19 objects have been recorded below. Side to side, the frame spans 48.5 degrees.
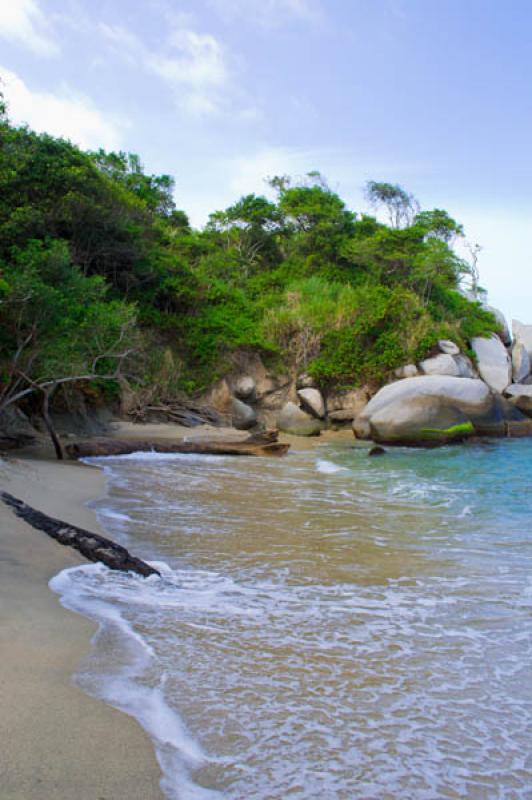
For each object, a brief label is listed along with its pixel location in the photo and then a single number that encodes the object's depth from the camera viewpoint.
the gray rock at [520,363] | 24.25
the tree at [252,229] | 30.34
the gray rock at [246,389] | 22.16
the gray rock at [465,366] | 22.23
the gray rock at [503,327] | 26.06
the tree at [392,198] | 34.47
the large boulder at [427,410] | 16.81
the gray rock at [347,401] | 22.41
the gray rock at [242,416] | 20.36
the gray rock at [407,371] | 22.02
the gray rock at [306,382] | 22.53
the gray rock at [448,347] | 22.67
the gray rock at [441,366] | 21.64
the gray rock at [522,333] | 25.47
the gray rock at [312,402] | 21.59
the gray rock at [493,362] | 23.16
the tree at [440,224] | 30.47
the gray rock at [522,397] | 21.09
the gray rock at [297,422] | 20.05
